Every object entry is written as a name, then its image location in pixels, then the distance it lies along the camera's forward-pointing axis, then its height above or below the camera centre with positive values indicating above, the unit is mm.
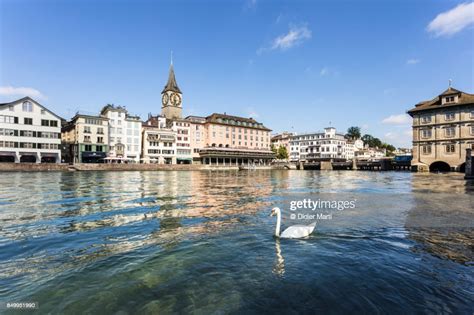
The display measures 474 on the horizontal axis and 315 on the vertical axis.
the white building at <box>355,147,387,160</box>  149688 +1561
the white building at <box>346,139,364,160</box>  143500 +4982
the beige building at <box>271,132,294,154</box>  151000 +10350
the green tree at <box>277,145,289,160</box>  130625 +1121
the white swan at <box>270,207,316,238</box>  8496 -2587
